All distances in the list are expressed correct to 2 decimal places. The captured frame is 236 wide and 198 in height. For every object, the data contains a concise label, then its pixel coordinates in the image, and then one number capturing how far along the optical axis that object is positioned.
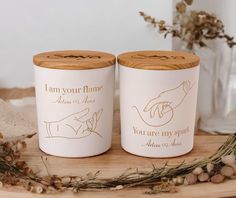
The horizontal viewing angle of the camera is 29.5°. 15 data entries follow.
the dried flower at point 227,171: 0.59
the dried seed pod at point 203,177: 0.58
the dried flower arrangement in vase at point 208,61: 0.88
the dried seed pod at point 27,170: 0.60
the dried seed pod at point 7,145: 0.65
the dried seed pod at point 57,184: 0.56
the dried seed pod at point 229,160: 0.59
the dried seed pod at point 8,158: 0.62
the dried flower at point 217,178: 0.58
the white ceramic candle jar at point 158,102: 0.62
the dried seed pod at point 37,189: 0.55
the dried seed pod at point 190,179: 0.58
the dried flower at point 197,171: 0.58
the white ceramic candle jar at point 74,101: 0.62
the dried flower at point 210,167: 0.59
